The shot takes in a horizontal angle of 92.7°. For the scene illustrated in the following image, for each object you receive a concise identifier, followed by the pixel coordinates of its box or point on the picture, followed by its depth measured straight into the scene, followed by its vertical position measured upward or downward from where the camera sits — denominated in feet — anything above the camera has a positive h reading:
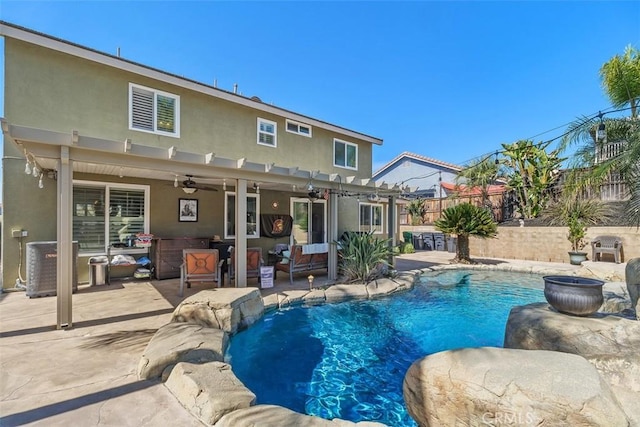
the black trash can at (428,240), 62.80 -4.19
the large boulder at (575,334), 12.50 -4.92
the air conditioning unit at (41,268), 21.11 -3.27
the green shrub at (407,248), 56.29 -5.23
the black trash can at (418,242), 63.77 -4.65
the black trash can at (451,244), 57.72 -4.56
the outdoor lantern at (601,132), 21.64 +6.19
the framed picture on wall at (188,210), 31.04 +1.12
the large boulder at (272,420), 8.13 -5.44
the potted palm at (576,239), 41.41 -2.86
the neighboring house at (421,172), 79.25 +13.21
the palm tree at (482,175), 55.21 +8.28
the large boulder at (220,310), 16.76 -5.08
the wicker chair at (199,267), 22.62 -3.43
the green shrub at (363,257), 29.04 -3.51
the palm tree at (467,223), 42.24 -0.45
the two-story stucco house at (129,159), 18.28 +3.96
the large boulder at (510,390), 7.85 -4.75
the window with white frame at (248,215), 34.14 +0.65
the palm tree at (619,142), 19.35 +5.37
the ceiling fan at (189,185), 26.91 +3.31
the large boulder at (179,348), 11.30 -5.21
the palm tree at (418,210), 70.64 +2.31
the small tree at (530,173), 50.80 +7.90
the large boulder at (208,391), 8.81 -5.32
